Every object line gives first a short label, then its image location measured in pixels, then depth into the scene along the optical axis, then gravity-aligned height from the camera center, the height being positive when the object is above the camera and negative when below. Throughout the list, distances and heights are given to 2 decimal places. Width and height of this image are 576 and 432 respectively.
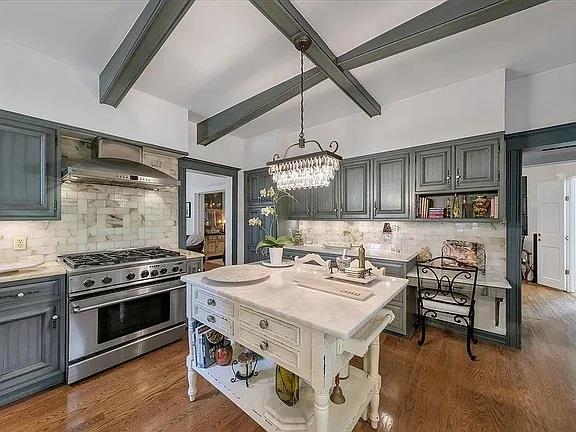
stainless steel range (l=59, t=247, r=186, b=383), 2.21 -0.87
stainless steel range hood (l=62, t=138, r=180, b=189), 2.39 +0.45
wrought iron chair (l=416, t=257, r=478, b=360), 2.67 -0.86
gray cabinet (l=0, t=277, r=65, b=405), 1.92 -0.95
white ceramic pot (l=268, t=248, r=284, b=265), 2.29 -0.35
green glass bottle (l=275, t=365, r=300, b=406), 1.57 -1.04
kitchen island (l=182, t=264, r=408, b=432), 1.21 -0.65
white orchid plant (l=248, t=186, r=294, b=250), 2.23 -0.21
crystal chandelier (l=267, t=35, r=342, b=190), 1.98 +0.38
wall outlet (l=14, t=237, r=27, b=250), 2.38 -0.26
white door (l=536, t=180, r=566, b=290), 4.91 -0.33
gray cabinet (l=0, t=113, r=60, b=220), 2.17 +0.39
